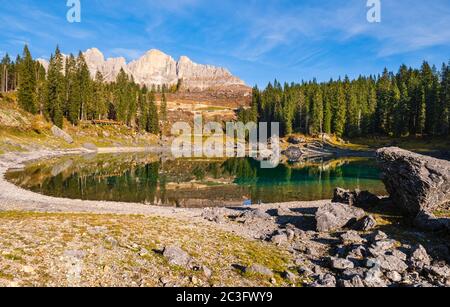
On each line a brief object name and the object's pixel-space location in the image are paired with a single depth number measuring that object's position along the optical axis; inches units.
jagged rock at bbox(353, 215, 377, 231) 891.4
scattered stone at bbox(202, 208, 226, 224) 1089.1
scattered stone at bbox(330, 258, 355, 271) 624.4
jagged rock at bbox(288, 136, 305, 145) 5147.6
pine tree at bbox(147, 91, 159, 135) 5743.1
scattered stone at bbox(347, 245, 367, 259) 689.8
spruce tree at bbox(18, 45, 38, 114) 4074.8
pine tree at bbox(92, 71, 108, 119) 4938.5
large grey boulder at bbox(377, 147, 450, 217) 923.4
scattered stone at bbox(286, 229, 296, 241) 859.4
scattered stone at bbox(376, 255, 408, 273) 622.5
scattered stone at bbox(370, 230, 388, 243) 768.8
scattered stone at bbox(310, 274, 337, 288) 542.6
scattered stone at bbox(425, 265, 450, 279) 584.7
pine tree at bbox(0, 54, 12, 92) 5214.1
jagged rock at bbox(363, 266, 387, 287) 553.7
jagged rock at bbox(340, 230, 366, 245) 798.5
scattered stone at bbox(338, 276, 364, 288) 537.6
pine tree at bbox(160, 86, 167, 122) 6161.4
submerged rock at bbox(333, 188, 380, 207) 1157.4
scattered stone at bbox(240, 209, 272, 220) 1106.7
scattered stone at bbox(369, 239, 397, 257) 685.9
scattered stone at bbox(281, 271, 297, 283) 569.0
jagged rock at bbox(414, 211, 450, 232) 802.9
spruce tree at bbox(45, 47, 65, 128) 4180.6
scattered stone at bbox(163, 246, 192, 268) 597.0
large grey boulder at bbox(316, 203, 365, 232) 932.6
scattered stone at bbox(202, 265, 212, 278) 560.0
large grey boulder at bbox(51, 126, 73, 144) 3954.2
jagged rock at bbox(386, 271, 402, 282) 581.6
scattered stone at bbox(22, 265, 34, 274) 477.1
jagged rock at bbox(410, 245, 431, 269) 626.8
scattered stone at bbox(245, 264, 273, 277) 582.9
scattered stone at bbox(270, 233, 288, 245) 819.6
